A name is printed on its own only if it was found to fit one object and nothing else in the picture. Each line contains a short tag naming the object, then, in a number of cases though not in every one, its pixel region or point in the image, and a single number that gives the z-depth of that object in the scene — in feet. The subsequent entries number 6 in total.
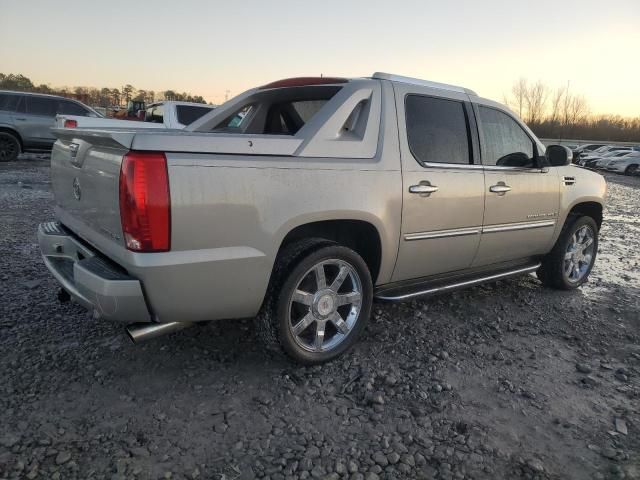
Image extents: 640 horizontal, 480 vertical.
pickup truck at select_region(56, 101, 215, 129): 34.81
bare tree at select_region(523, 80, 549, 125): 262.47
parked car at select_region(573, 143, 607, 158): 135.36
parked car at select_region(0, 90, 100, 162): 42.42
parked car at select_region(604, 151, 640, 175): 85.46
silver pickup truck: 8.16
